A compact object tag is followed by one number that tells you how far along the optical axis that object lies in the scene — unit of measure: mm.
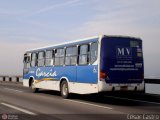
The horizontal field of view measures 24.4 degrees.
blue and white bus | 16453
